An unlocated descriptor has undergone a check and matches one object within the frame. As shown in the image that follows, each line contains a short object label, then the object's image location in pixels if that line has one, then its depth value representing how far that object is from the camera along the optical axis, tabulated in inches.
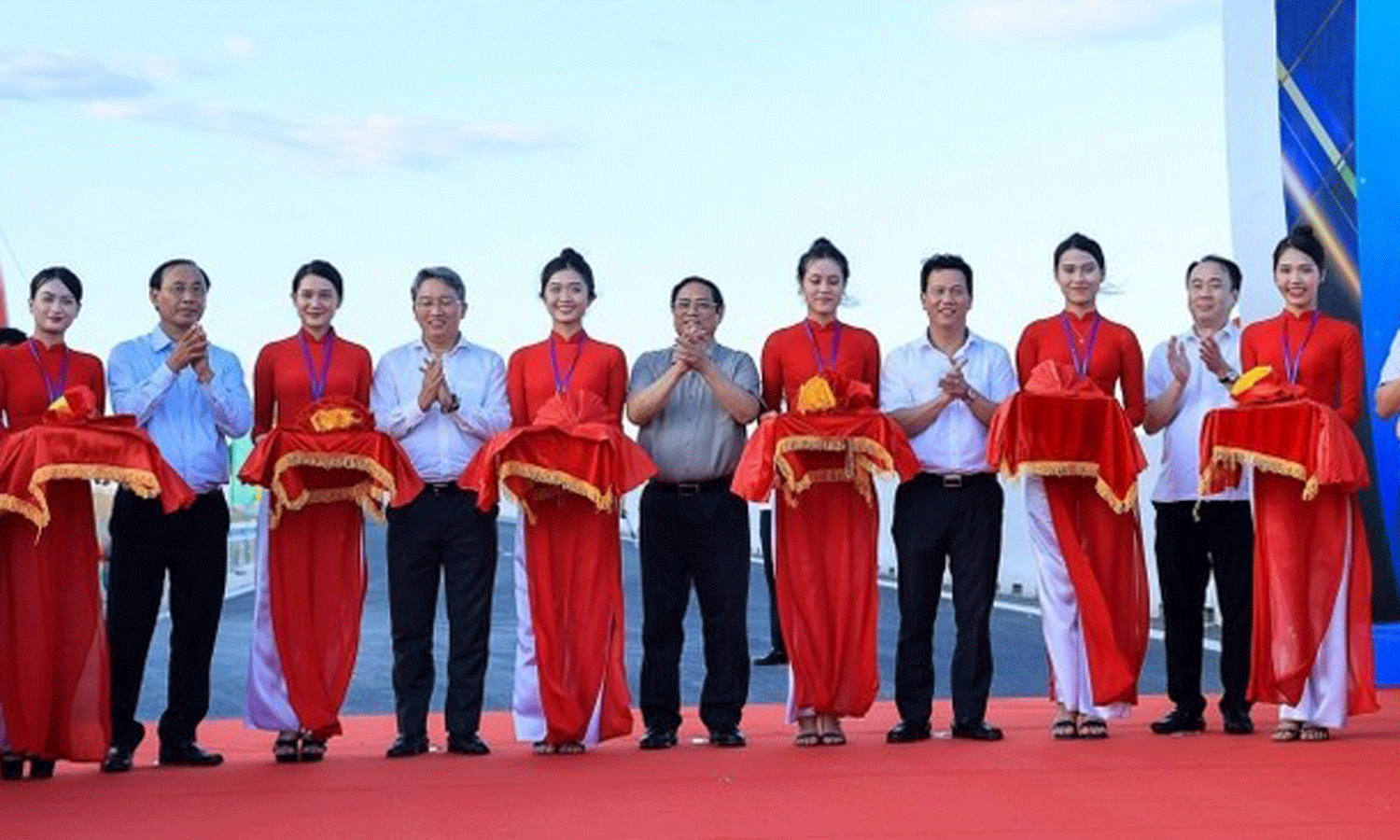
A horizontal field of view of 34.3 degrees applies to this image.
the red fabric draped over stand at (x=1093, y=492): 290.8
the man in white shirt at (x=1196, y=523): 304.3
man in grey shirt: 298.0
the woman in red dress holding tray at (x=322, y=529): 286.0
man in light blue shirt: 287.9
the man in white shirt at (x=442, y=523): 295.4
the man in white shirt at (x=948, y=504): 299.9
